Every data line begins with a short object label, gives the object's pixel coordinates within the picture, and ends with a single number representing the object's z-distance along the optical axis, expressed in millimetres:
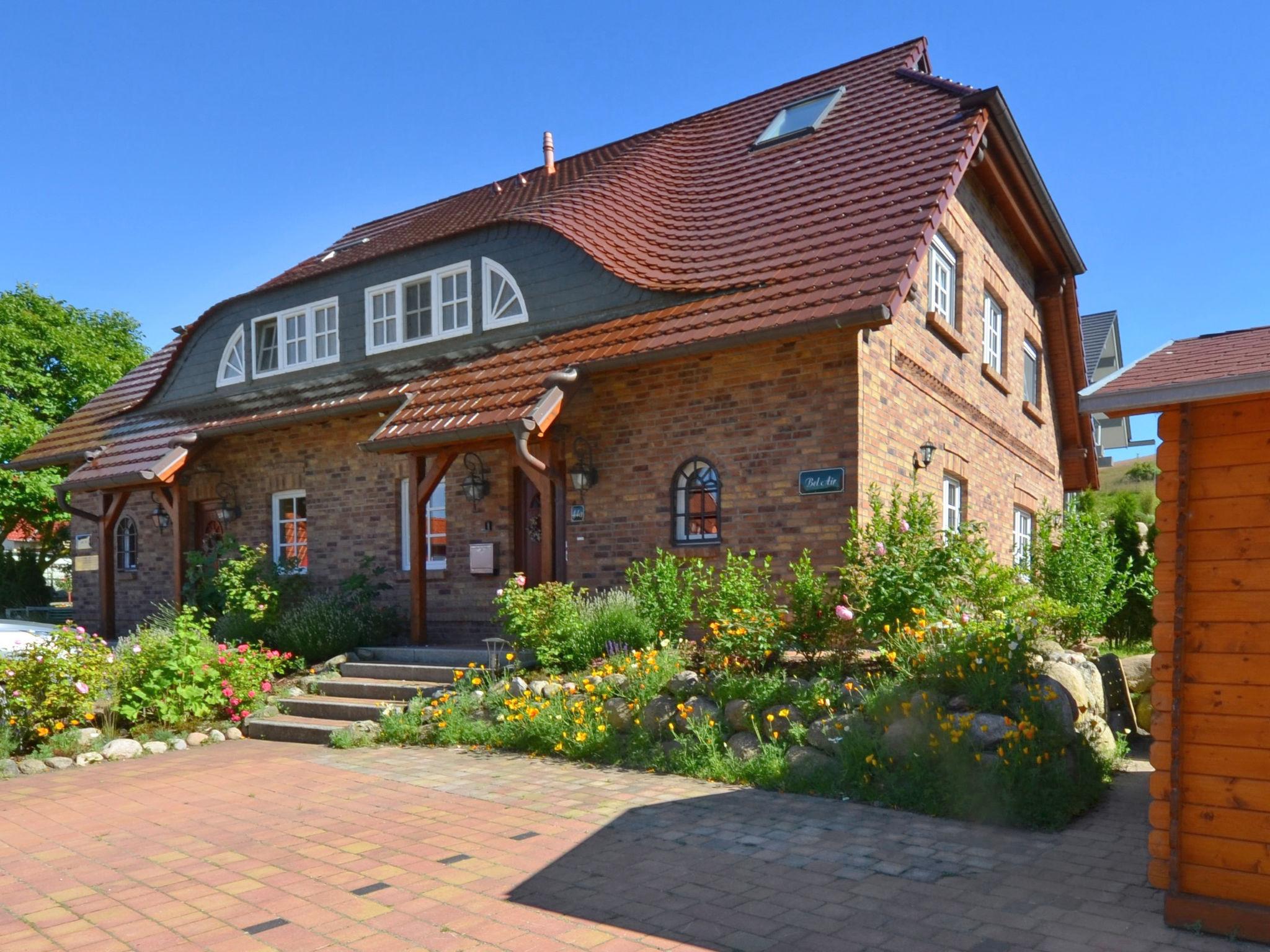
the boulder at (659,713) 7789
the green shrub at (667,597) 9234
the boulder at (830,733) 6930
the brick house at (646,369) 9969
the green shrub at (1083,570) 9656
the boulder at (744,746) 7258
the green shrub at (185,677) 9727
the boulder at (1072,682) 6812
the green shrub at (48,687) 8945
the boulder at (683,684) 7895
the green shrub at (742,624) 8109
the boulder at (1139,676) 8586
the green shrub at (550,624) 9312
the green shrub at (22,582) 22500
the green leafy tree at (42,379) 22703
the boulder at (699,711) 7574
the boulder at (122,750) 8930
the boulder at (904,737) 6516
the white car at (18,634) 11799
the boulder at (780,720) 7277
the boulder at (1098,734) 6941
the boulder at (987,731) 6348
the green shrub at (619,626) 9148
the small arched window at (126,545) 17641
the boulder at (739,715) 7449
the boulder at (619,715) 8008
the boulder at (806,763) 6793
